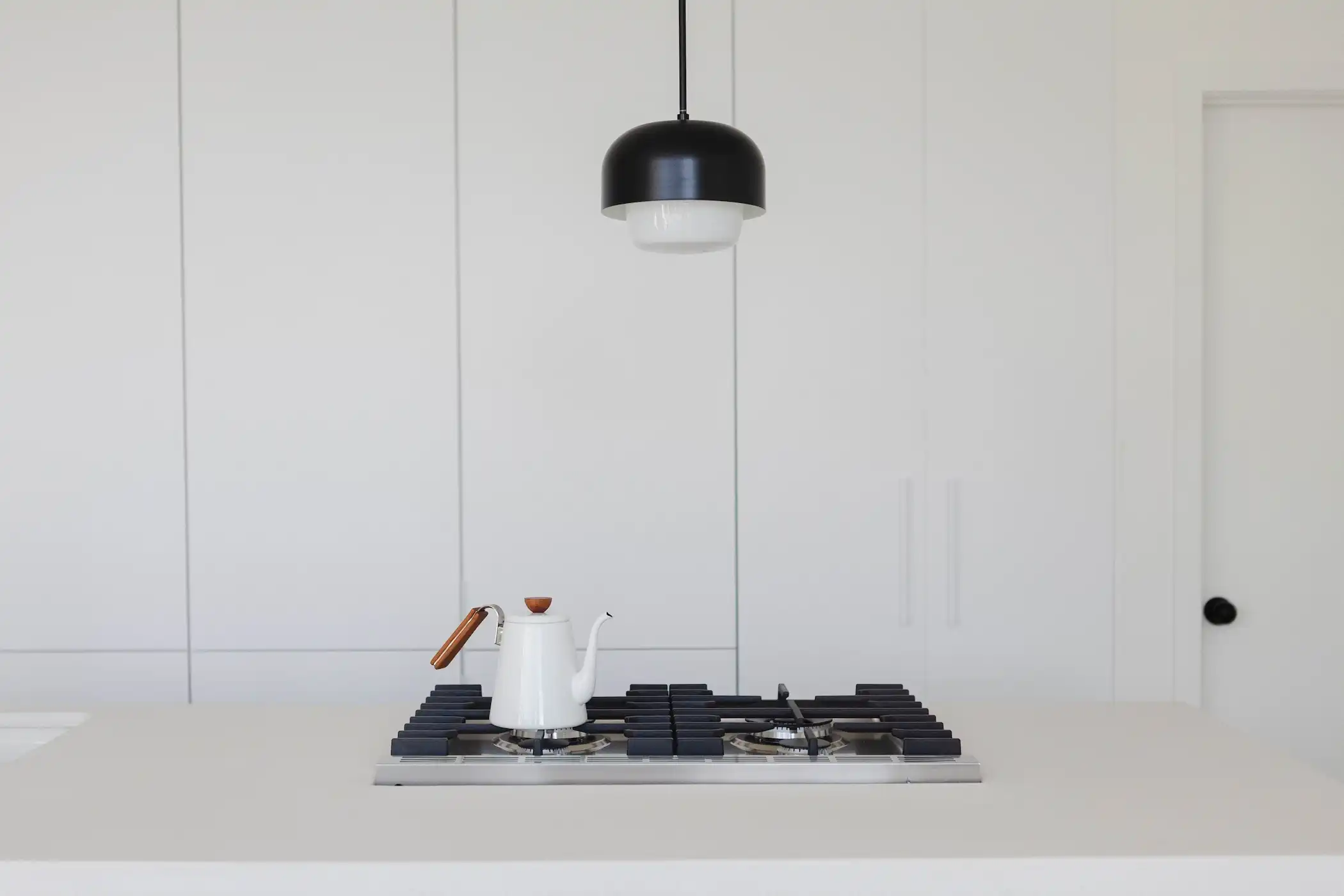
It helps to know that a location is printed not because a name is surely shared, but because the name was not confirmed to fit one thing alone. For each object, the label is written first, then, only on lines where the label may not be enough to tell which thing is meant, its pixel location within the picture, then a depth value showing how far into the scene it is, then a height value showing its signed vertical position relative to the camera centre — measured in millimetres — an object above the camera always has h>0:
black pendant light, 1609 +339
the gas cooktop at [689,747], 1515 -400
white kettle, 1621 -314
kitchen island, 1250 -427
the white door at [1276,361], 2877 +177
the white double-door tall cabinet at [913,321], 2748 +261
